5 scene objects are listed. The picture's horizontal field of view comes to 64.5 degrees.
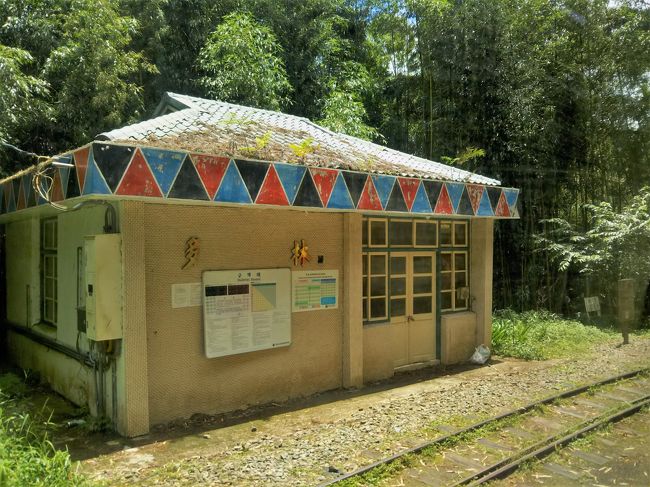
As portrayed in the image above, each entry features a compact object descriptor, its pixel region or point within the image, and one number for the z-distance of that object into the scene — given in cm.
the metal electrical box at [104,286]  583
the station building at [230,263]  590
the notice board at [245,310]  668
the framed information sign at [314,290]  758
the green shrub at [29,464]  396
